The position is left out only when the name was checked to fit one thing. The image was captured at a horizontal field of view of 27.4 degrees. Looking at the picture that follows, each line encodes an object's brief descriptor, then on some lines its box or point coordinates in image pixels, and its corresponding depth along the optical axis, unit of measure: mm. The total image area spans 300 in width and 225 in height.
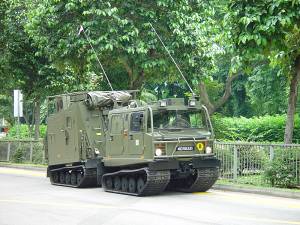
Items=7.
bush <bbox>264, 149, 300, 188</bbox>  16906
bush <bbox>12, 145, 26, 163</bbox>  32688
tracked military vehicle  16266
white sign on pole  31562
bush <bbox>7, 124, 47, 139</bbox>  53219
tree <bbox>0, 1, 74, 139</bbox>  31203
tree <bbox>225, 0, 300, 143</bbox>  12836
